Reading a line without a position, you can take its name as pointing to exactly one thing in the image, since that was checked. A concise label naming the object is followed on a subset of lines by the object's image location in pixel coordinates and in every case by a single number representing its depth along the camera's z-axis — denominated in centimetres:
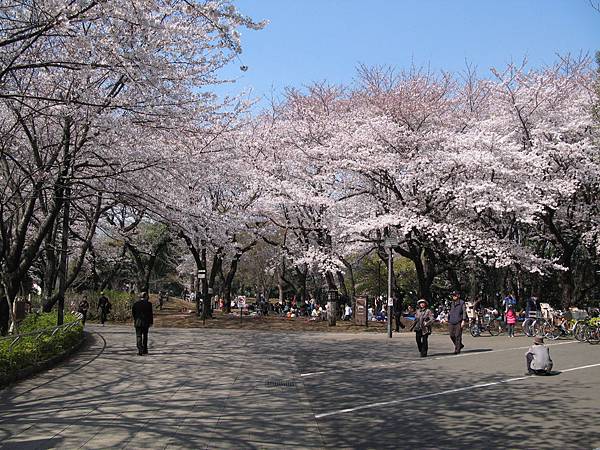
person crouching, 1183
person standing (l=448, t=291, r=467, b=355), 1558
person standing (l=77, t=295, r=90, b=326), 2484
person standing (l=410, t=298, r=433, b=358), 1494
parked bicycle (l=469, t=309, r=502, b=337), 2300
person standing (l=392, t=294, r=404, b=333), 2489
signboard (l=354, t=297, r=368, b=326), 2702
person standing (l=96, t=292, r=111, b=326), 2484
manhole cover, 1097
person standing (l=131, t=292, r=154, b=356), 1432
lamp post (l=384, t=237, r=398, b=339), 2202
